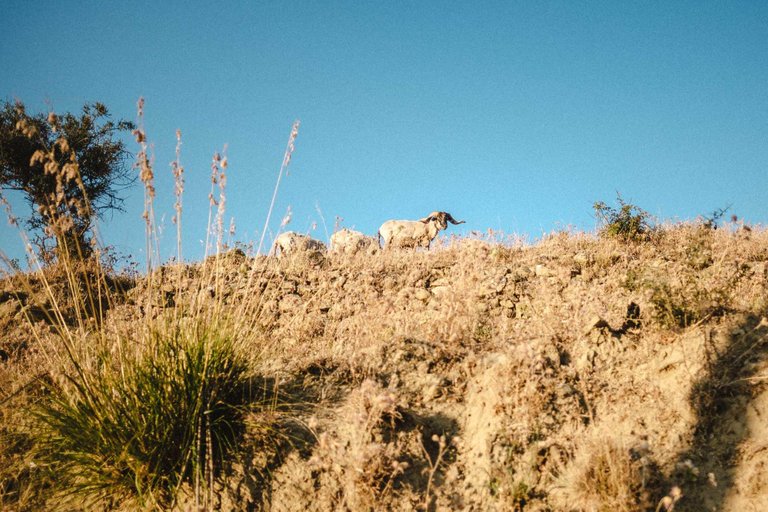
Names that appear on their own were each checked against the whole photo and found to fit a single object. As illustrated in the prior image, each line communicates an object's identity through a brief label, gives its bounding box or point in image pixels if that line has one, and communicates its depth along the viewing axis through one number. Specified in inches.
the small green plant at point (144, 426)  118.6
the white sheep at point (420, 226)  649.0
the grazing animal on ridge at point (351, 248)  351.6
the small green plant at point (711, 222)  316.8
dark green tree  555.8
